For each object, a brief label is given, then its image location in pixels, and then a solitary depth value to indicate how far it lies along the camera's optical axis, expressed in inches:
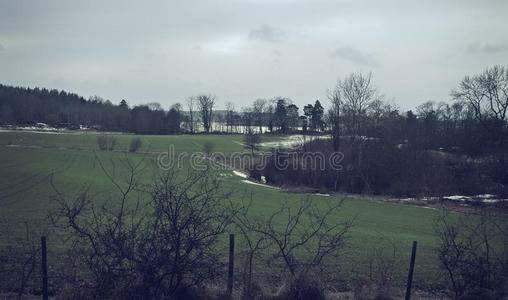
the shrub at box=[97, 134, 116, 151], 2233.0
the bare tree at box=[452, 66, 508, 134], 1808.6
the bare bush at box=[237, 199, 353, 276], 296.4
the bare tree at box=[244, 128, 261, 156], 2422.5
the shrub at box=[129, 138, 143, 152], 2374.5
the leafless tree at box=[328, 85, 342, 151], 1942.7
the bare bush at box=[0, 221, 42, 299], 309.6
